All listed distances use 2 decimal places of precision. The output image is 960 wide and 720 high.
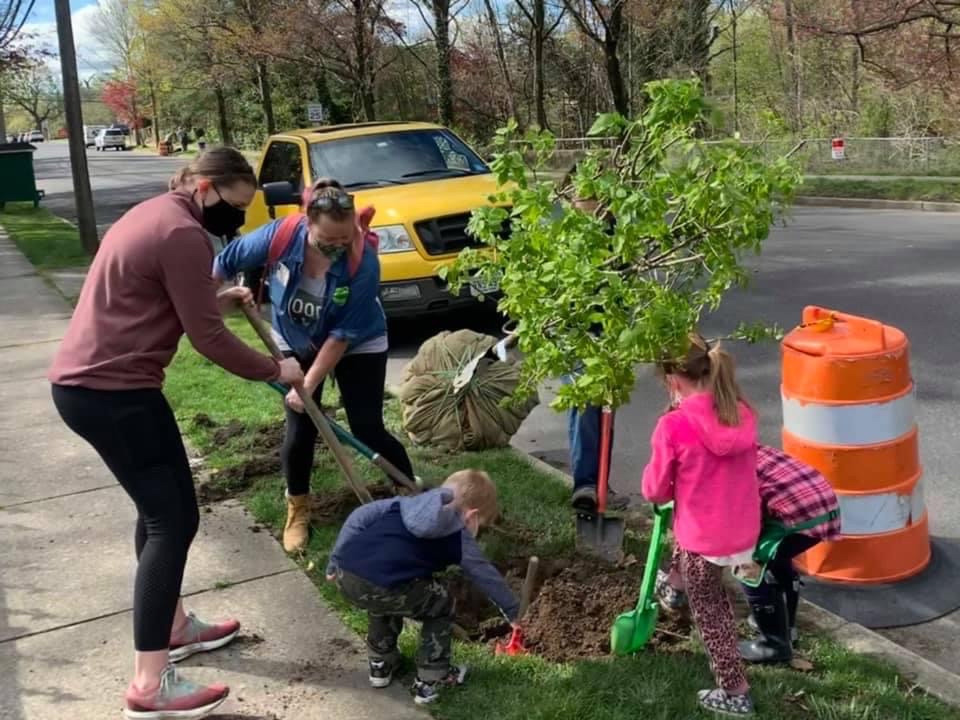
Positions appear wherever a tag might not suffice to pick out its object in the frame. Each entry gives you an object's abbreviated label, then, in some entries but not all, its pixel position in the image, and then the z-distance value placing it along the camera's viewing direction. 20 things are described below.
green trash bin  25.61
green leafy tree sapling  3.04
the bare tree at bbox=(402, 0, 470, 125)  24.72
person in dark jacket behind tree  4.44
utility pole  15.29
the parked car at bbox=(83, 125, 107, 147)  92.14
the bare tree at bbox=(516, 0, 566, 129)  26.00
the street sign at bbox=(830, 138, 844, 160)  22.53
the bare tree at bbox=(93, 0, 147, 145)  75.94
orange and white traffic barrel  3.89
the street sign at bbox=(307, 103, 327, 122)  33.62
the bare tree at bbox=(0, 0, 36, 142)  21.44
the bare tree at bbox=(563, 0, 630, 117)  22.28
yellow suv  8.55
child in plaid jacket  3.35
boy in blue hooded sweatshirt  3.21
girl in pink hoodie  3.07
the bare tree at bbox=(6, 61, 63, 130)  50.47
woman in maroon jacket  2.99
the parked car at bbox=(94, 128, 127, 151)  82.06
